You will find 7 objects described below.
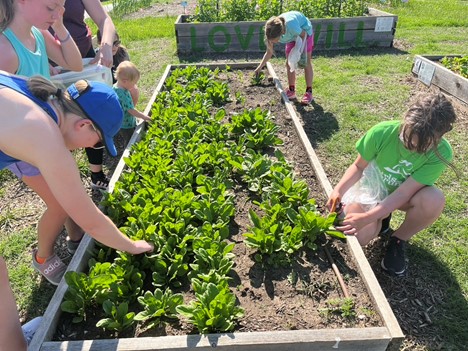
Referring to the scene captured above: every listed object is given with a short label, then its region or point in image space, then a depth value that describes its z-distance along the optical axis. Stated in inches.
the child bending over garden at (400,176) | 95.7
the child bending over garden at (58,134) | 59.0
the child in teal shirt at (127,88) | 159.2
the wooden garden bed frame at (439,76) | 209.8
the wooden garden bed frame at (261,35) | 314.3
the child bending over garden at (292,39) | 192.9
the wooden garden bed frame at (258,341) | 74.0
